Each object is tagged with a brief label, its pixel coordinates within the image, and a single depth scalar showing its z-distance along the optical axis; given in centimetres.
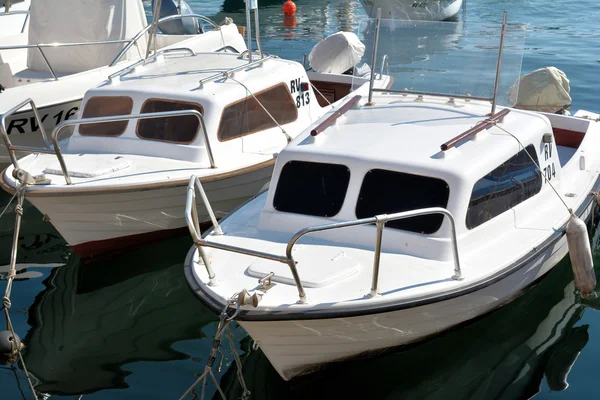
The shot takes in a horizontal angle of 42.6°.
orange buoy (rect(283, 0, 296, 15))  2389
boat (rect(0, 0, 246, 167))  1109
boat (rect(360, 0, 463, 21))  2327
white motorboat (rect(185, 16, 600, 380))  566
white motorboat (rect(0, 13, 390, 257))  805
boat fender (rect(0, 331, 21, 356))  690
